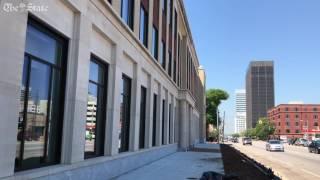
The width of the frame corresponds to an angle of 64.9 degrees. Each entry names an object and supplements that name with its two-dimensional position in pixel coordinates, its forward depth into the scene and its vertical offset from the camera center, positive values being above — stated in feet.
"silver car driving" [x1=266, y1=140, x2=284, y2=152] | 111.44 -11.19
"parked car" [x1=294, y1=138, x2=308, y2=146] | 186.81 -15.96
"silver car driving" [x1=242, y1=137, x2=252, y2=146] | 180.12 -15.01
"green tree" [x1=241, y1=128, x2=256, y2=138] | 396.31 -21.18
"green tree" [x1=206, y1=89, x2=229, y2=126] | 224.02 +17.16
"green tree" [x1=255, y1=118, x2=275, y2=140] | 348.41 -12.11
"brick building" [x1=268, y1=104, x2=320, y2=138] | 356.57 +4.78
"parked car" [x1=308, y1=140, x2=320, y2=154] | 103.00 -10.63
